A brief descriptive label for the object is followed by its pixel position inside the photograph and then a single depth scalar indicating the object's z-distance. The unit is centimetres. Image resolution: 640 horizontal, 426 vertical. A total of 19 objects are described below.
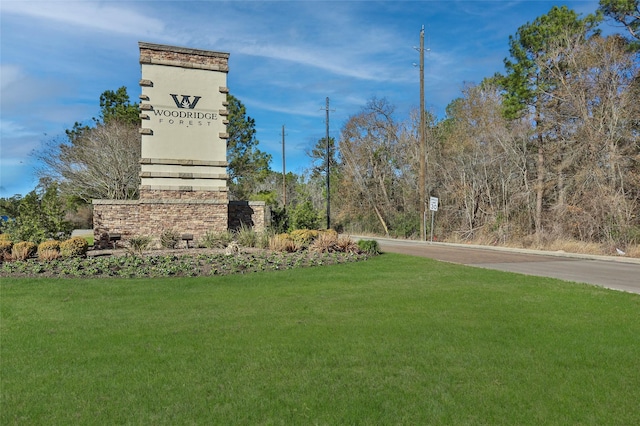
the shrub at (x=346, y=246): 1434
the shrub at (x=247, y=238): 1580
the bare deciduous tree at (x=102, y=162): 2892
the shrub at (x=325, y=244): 1421
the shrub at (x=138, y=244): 1298
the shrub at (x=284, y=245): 1427
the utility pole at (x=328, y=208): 3324
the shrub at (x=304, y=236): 1523
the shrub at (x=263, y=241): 1527
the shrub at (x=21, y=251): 1193
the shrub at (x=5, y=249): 1204
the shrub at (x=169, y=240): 1540
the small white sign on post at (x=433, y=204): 2394
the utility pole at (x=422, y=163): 2641
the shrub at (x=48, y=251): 1173
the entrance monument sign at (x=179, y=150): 1641
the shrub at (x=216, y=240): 1552
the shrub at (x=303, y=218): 1927
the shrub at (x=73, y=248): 1210
